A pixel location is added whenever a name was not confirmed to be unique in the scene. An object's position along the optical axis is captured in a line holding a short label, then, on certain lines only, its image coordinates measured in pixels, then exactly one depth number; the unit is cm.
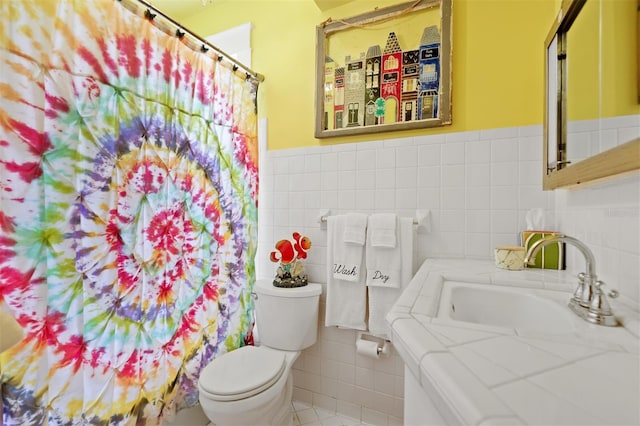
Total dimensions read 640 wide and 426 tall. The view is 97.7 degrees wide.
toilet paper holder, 142
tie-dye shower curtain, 85
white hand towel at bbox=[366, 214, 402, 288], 138
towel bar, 141
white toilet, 112
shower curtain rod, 112
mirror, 59
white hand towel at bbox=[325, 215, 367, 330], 146
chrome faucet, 58
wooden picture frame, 143
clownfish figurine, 156
